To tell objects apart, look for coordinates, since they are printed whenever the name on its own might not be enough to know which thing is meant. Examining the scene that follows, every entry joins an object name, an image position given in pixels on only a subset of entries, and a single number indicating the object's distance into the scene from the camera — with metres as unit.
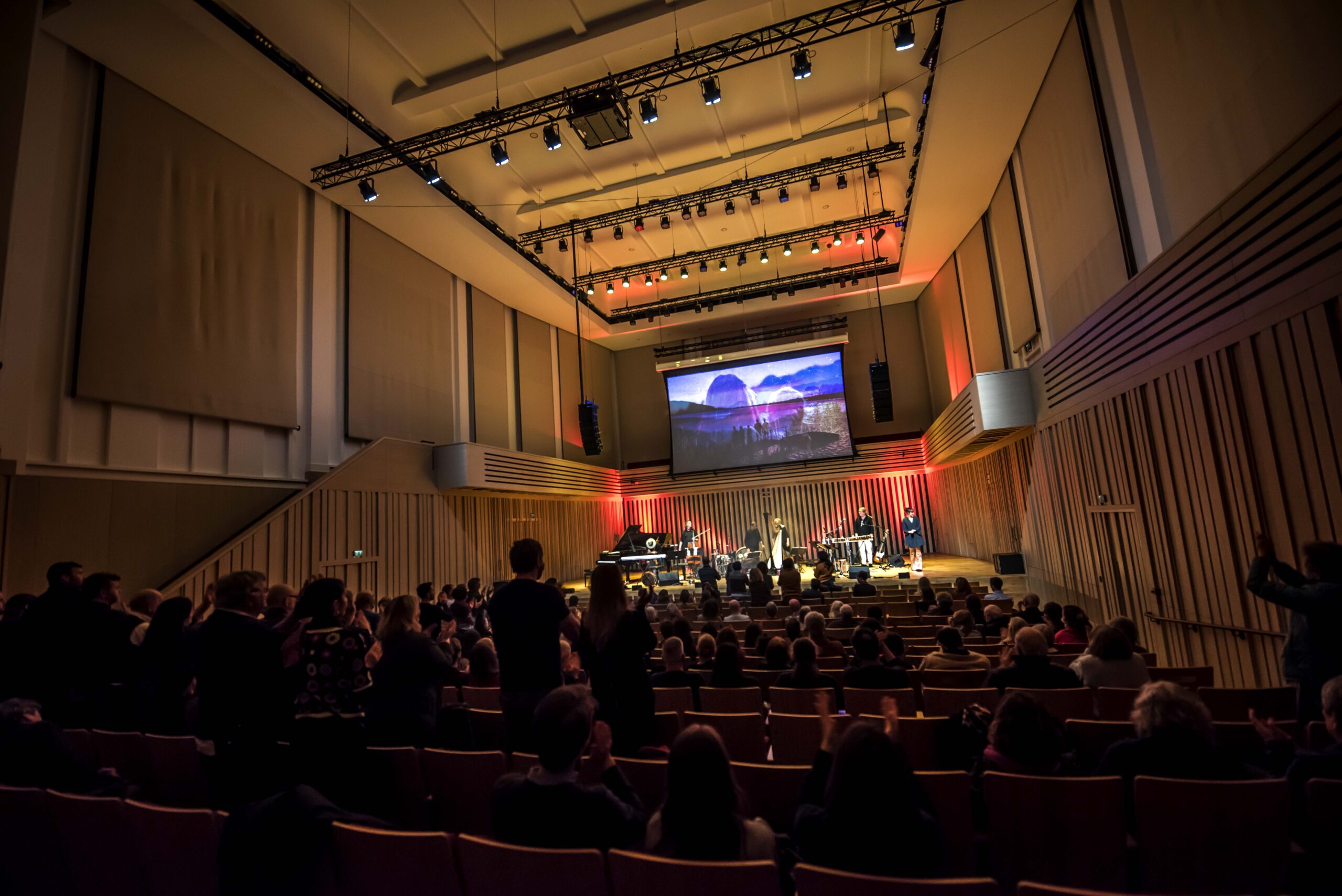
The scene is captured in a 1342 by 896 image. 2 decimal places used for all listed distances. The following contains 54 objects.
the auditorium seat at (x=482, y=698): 3.67
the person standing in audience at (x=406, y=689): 2.74
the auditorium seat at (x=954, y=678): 3.59
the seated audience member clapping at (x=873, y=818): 1.43
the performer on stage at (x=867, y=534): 13.44
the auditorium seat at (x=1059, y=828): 1.75
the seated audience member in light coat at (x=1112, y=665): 3.23
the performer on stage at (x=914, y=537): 12.30
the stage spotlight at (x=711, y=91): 7.23
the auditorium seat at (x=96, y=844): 2.01
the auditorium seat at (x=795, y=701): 3.25
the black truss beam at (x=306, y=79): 6.50
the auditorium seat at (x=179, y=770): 2.55
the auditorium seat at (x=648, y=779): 2.23
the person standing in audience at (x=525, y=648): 2.61
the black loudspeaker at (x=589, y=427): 12.97
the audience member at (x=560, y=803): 1.64
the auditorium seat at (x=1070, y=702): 3.02
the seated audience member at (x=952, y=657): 3.70
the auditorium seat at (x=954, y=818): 1.88
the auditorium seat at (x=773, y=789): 2.14
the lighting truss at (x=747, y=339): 16.28
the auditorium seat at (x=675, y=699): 3.52
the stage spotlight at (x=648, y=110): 7.61
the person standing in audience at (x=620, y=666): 2.58
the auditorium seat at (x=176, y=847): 1.86
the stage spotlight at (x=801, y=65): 7.01
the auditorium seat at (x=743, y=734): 2.76
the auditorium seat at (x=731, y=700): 3.44
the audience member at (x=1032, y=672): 3.17
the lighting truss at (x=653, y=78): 6.97
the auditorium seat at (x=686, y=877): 1.35
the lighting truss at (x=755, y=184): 10.38
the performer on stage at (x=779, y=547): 13.09
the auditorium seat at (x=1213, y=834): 1.65
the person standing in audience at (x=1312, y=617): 2.80
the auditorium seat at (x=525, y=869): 1.50
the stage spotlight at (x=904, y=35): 6.51
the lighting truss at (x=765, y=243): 12.79
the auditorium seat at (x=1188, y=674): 3.57
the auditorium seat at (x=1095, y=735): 2.48
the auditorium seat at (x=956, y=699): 3.13
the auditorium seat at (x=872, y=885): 1.23
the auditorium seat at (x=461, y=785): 2.30
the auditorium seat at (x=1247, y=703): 2.98
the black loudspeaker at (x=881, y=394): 12.40
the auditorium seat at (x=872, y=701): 3.21
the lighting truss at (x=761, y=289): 14.55
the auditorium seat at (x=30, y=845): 2.09
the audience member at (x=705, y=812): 1.49
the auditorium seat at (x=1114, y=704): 3.01
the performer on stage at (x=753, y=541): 14.21
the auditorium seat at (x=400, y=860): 1.67
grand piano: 13.45
